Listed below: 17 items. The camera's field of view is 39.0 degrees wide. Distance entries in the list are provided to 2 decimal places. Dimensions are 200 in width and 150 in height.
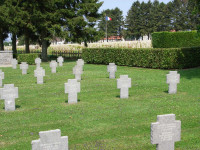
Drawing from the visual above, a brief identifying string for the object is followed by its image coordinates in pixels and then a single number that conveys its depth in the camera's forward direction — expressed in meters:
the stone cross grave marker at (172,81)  10.47
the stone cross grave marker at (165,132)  4.29
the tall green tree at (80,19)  27.33
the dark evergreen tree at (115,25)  85.94
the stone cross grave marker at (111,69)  14.50
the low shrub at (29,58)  25.73
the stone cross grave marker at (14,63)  21.02
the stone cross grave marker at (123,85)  9.67
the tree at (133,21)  76.88
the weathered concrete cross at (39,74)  13.05
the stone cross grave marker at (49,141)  3.80
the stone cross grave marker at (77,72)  13.77
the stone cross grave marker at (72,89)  8.88
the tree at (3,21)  26.77
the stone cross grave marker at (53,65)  17.69
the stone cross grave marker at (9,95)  8.09
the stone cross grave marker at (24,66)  17.02
